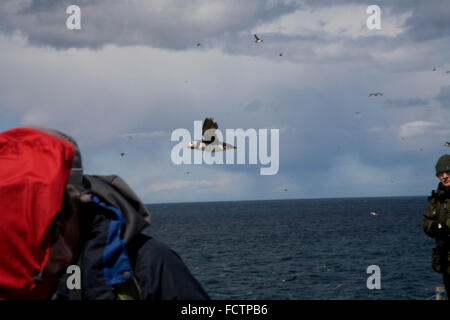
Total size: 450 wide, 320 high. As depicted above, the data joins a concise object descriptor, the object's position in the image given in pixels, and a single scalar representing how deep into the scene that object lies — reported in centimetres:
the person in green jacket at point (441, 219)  1066
